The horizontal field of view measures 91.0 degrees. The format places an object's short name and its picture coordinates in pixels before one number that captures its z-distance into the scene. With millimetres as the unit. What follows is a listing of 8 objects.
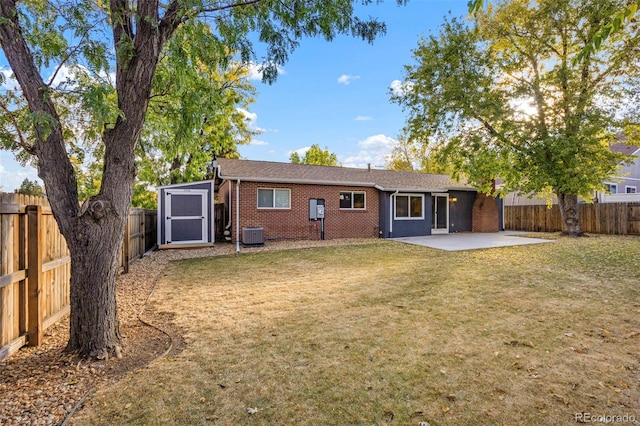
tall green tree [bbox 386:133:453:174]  34438
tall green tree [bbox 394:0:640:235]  13438
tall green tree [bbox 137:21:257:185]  3788
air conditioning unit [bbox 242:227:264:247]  12078
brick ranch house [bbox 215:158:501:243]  12805
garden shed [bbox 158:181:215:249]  11508
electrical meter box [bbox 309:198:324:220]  13703
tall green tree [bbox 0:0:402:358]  3006
